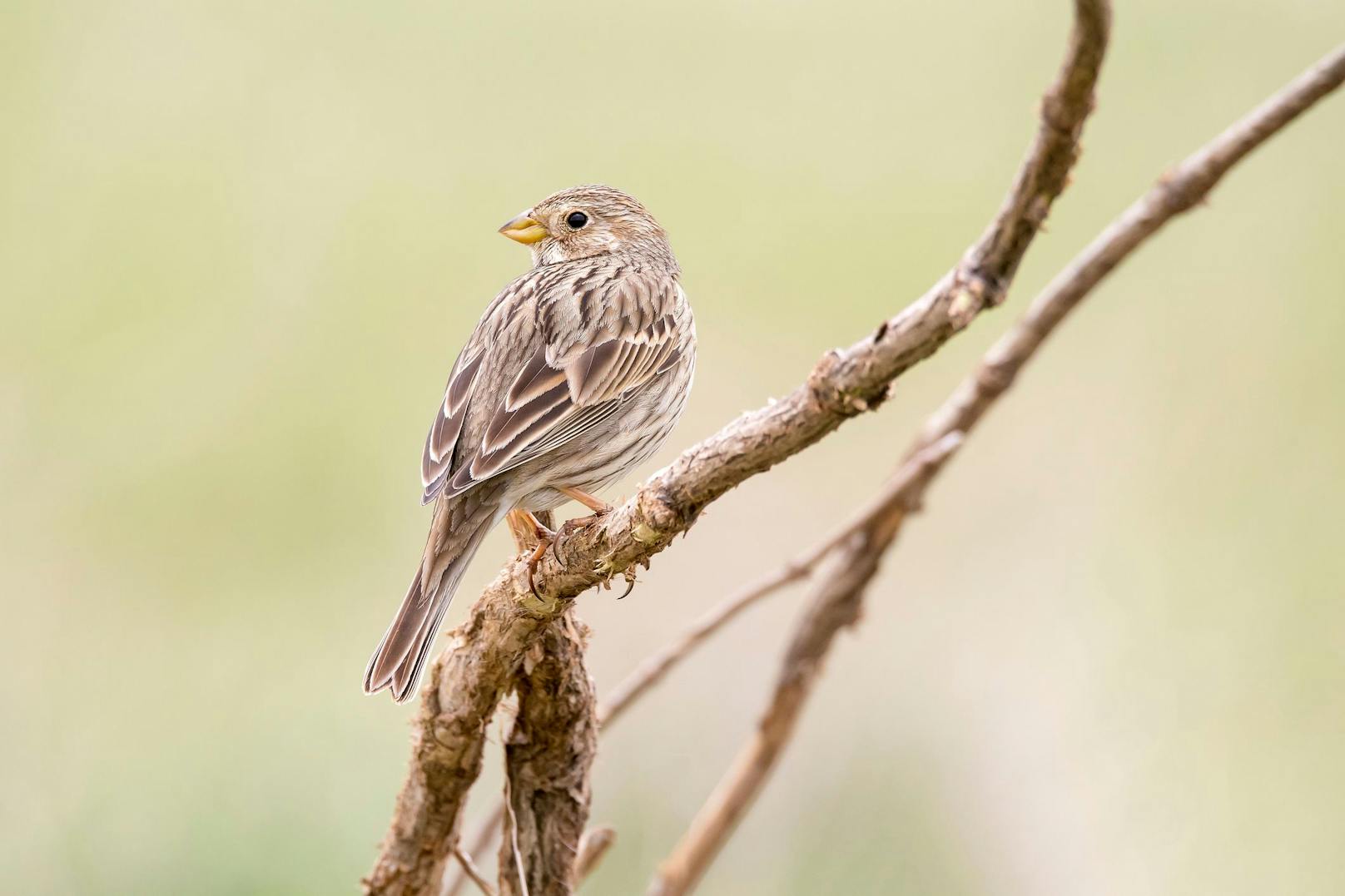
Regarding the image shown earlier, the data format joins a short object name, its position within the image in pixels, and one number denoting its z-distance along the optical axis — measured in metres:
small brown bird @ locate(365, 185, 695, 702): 6.46
